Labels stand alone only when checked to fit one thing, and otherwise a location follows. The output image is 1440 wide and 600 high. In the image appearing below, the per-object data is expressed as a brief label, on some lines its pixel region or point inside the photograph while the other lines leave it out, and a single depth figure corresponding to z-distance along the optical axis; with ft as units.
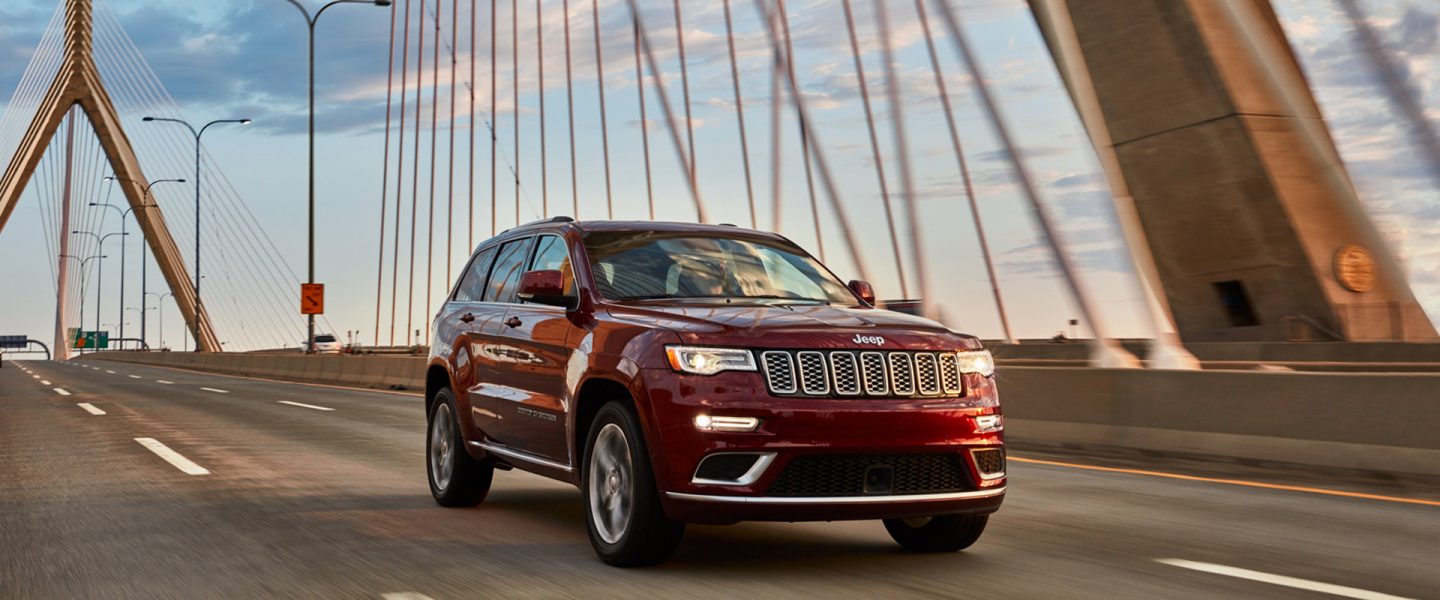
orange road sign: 125.49
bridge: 20.66
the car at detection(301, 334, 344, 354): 198.40
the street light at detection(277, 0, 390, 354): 130.41
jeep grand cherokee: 19.04
